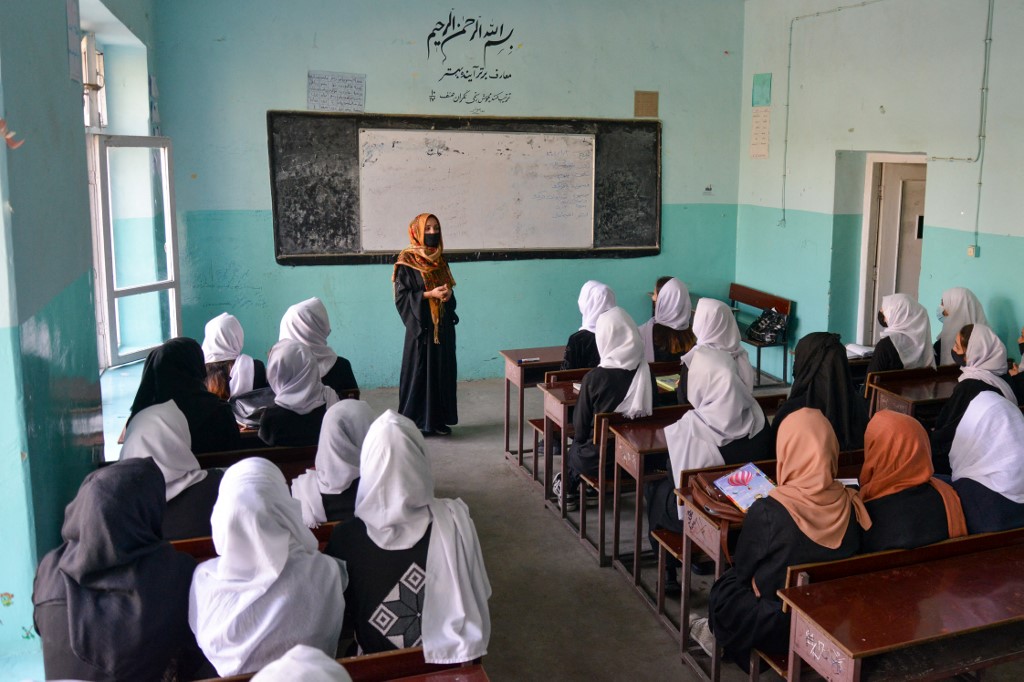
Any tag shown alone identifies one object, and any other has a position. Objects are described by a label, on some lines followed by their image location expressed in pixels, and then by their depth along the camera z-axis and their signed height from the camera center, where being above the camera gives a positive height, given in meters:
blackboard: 6.98 +0.28
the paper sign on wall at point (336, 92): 6.95 +0.93
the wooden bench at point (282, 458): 3.62 -1.04
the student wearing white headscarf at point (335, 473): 3.15 -0.94
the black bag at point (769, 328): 7.39 -0.97
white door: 6.85 -0.15
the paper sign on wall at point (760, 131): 7.73 +0.73
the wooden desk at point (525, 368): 5.47 -0.98
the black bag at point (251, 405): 4.36 -0.99
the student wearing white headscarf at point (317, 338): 4.92 -0.72
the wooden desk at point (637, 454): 3.86 -1.07
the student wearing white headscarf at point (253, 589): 2.18 -0.95
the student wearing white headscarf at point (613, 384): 4.30 -0.84
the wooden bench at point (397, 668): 2.12 -1.13
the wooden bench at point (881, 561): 2.63 -1.07
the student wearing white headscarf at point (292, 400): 4.07 -0.89
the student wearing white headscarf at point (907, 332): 5.42 -0.72
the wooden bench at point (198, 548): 2.73 -1.05
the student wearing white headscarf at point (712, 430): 3.66 -0.91
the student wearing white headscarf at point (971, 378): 4.33 -0.84
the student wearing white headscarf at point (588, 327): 5.45 -0.74
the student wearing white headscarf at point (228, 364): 4.67 -0.83
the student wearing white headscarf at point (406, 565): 2.41 -0.98
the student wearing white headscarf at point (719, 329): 4.98 -0.66
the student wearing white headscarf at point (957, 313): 5.40 -0.60
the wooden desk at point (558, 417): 4.70 -1.11
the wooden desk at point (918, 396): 4.66 -0.97
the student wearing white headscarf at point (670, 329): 6.02 -0.80
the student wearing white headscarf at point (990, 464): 2.99 -0.88
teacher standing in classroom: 6.06 -0.81
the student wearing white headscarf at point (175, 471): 2.99 -0.91
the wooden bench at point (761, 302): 7.42 -0.78
